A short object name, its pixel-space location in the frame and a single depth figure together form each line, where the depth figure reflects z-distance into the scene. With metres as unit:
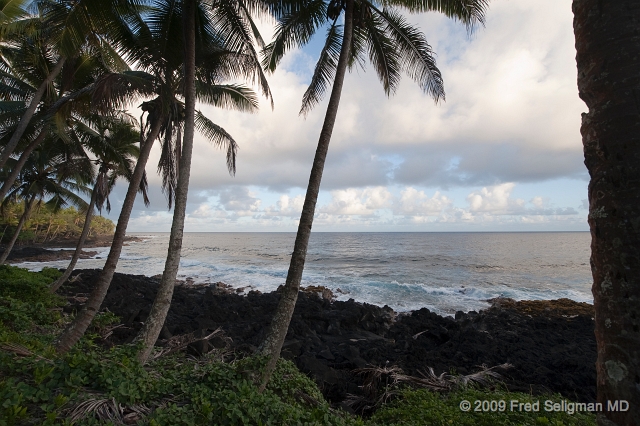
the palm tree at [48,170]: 13.47
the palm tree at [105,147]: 12.61
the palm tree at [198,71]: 5.40
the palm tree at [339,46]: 5.14
